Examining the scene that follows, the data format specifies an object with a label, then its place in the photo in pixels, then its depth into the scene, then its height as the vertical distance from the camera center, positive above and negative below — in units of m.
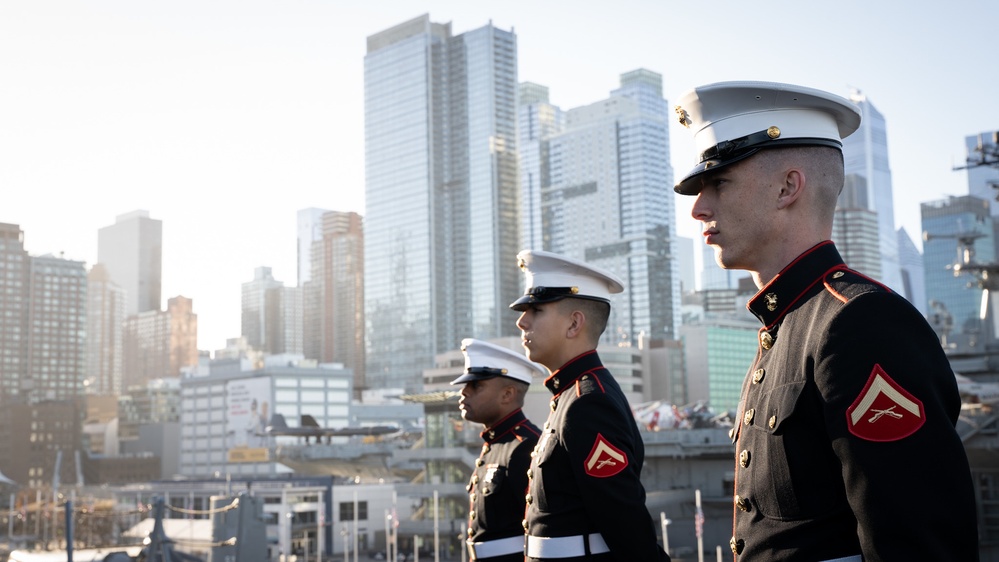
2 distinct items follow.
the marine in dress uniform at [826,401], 2.38 -0.03
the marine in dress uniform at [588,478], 4.87 -0.43
